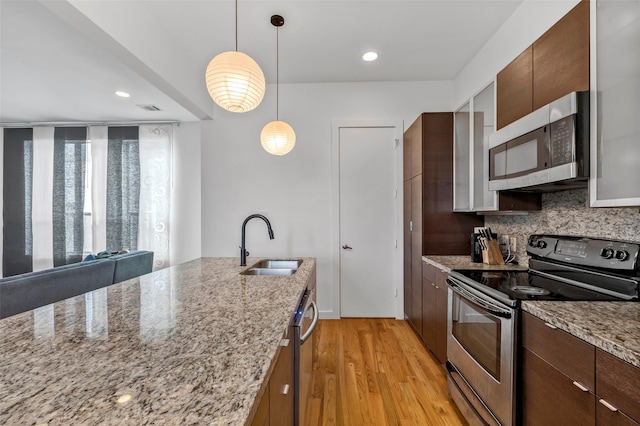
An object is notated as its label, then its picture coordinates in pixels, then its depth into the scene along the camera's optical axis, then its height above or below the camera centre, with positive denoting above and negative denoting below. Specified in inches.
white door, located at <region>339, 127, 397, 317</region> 131.7 -4.3
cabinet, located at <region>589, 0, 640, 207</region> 42.1 +17.5
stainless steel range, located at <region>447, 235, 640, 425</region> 49.6 -16.9
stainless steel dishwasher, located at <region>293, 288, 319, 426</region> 46.9 -26.3
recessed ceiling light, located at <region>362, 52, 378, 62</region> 109.2 +61.8
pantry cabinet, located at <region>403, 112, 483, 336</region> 101.7 +5.9
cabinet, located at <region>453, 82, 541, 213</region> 77.0 +15.5
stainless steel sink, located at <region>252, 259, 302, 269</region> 91.9 -17.1
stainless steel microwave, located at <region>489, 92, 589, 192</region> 49.0 +13.1
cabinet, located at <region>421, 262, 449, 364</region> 83.6 -31.7
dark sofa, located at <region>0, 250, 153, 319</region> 77.3 -23.5
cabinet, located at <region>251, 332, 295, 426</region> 29.1 -22.5
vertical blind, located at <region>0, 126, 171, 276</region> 163.6 +10.5
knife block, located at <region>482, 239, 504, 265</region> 84.9 -12.7
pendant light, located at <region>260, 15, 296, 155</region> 96.2 +25.7
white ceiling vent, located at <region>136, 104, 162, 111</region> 138.9 +52.2
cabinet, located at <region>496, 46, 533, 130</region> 63.9 +30.2
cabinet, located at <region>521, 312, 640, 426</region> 32.6 -23.0
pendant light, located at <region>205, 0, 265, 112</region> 60.4 +29.2
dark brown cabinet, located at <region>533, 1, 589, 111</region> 49.3 +30.0
